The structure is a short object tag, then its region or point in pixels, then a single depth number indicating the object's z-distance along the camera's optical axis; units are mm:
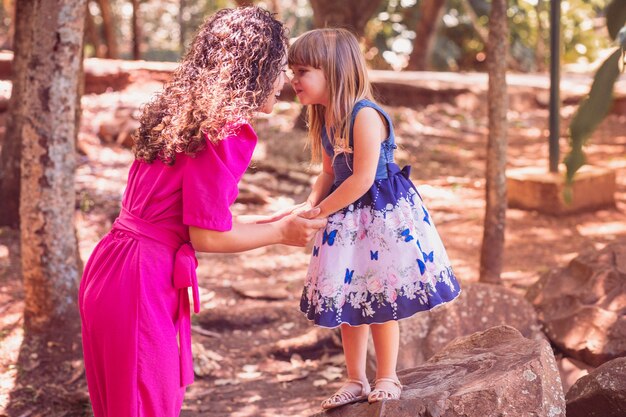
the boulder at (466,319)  4473
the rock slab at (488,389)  2793
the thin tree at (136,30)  14547
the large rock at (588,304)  4336
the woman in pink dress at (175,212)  2326
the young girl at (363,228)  2895
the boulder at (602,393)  3246
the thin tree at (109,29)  13785
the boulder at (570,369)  4359
